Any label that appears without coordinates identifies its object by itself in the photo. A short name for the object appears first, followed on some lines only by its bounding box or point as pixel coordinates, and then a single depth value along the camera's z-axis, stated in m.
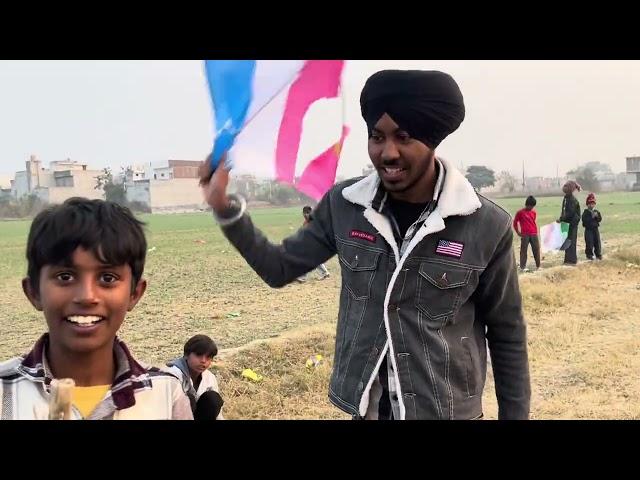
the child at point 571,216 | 9.95
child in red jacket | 9.42
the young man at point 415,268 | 1.55
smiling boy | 1.31
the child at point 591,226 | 10.46
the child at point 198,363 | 3.22
